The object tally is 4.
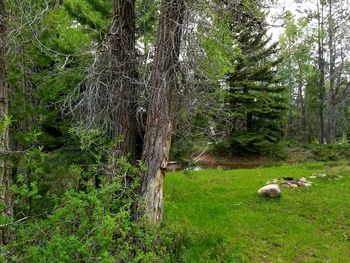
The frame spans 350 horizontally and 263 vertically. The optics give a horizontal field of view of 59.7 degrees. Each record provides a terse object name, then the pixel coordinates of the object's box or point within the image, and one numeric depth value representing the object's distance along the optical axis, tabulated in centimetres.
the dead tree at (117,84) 416
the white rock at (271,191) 645
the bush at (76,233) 197
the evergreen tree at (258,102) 1452
